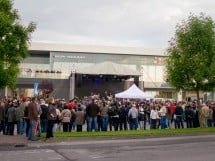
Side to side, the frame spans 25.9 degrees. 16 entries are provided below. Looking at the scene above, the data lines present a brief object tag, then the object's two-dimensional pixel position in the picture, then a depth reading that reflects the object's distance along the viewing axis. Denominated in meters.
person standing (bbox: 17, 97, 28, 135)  22.67
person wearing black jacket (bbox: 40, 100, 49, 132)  21.49
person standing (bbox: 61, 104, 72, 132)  23.55
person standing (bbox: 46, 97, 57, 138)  20.27
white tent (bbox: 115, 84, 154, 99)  36.28
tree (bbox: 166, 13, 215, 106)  28.31
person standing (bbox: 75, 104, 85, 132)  24.20
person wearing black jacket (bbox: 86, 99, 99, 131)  24.56
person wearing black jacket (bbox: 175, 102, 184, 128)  28.66
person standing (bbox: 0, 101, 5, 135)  22.23
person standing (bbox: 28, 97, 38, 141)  20.02
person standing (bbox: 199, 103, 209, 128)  28.04
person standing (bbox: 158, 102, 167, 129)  28.22
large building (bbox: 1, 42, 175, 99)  63.12
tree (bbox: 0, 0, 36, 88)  21.83
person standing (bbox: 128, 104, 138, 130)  26.56
